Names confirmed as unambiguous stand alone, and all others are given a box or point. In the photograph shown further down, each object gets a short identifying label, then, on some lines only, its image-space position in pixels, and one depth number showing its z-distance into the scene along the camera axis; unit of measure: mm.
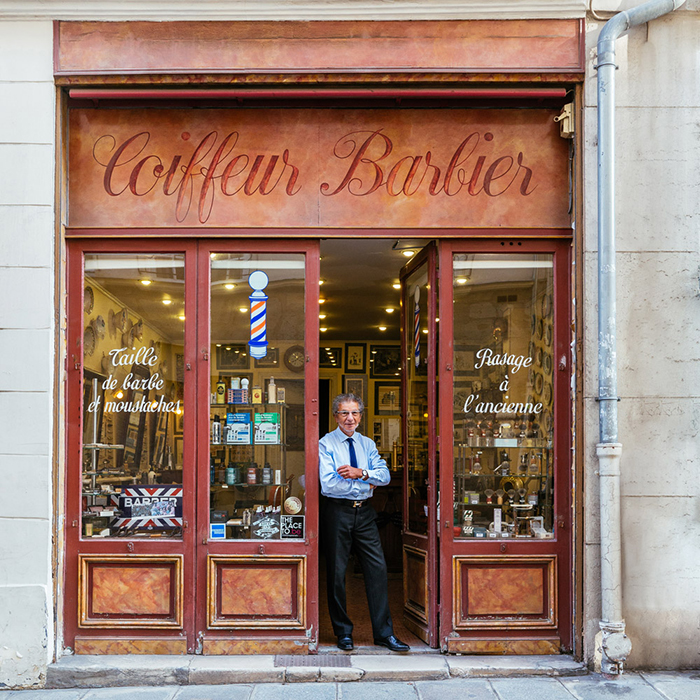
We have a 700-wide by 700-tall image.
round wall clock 6344
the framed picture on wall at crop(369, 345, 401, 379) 15469
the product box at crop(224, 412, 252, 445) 6422
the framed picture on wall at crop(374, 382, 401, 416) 15477
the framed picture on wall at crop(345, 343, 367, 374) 15383
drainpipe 5836
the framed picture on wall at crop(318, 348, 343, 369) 15346
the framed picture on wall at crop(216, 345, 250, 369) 6383
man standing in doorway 6328
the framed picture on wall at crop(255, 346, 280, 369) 6414
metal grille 5984
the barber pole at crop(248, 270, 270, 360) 6430
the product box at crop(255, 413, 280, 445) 6445
